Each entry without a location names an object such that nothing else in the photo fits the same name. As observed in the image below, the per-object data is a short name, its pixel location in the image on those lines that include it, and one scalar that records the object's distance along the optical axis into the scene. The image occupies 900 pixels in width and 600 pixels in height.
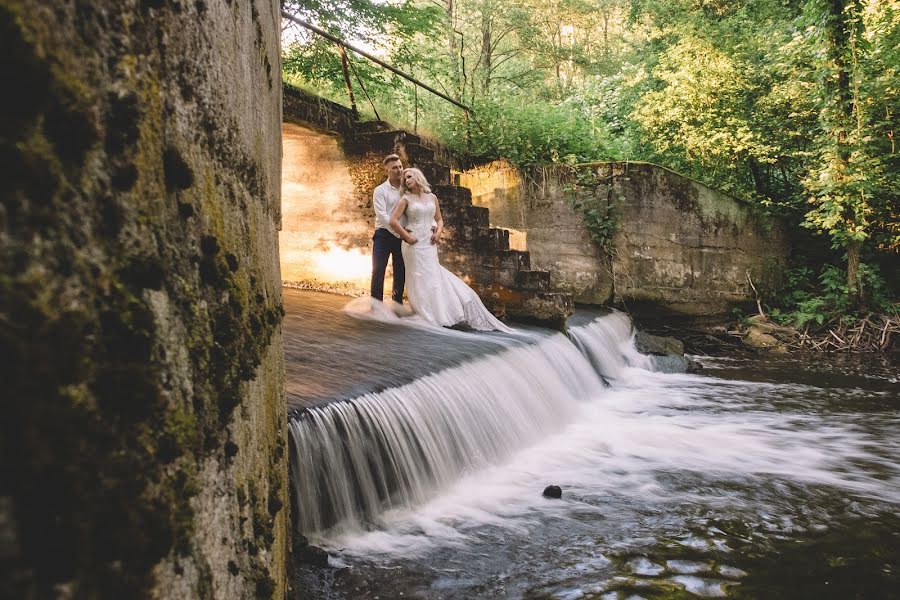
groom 7.86
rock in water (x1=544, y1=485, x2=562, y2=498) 4.42
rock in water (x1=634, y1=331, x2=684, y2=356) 10.77
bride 7.69
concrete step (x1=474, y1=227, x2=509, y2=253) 8.78
